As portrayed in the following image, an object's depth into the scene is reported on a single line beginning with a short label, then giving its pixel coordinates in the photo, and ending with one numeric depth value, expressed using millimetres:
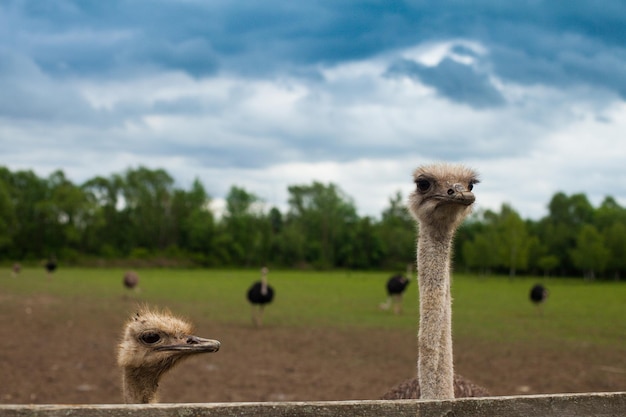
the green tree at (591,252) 63125
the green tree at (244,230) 80938
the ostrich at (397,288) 22844
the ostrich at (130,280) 28219
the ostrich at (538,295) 22688
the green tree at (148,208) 82438
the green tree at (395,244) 80312
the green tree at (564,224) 75000
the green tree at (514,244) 65375
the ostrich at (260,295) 18984
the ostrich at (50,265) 40562
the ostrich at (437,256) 2791
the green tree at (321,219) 83125
